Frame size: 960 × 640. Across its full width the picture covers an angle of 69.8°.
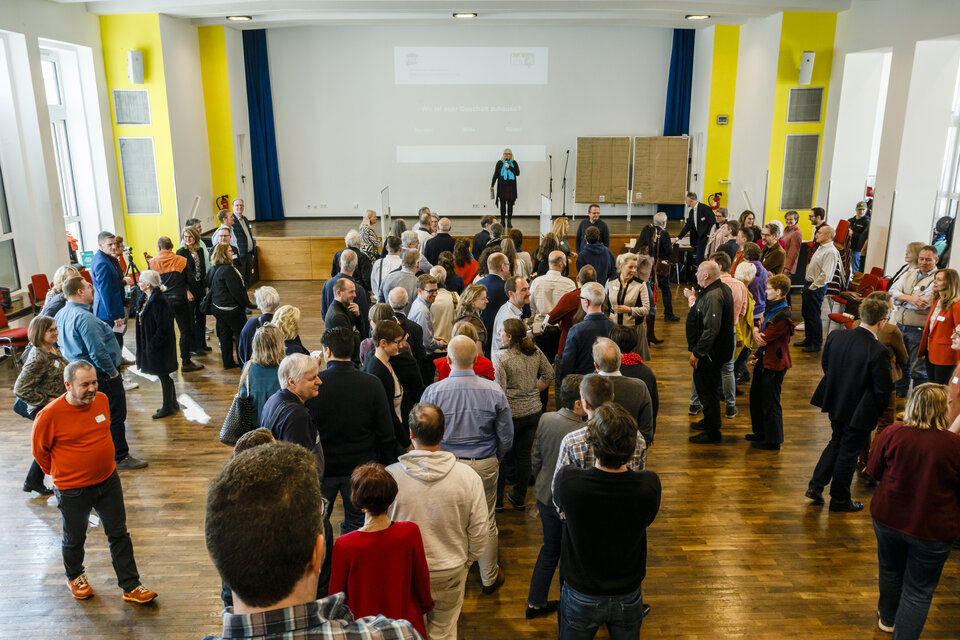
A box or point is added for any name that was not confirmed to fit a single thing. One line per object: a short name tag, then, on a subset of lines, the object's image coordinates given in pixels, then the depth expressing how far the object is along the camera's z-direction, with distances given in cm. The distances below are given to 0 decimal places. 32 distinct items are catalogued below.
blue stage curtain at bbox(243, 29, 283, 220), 1378
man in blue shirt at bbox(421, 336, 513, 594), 370
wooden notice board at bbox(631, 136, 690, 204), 1394
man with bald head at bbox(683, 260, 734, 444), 559
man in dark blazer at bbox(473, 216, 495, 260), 856
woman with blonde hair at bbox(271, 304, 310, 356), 489
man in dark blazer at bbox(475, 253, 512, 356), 595
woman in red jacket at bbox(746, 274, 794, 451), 551
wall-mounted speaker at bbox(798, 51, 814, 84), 1070
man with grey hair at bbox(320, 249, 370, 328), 618
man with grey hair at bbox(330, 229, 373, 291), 746
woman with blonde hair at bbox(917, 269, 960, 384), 546
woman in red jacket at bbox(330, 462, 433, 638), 240
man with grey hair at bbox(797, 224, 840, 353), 804
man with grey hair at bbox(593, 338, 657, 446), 377
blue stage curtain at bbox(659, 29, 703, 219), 1397
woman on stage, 1323
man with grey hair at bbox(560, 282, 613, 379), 486
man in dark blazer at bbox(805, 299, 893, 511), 449
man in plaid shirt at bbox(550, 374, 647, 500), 308
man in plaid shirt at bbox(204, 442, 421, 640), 118
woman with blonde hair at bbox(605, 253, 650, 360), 643
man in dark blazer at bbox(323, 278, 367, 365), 537
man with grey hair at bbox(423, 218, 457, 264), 800
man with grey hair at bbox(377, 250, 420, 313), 624
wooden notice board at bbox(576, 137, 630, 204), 1415
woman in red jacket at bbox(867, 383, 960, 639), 328
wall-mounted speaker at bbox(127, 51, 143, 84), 1062
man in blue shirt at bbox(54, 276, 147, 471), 500
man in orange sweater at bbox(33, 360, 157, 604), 361
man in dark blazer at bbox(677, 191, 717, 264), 1053
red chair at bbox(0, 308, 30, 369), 761
